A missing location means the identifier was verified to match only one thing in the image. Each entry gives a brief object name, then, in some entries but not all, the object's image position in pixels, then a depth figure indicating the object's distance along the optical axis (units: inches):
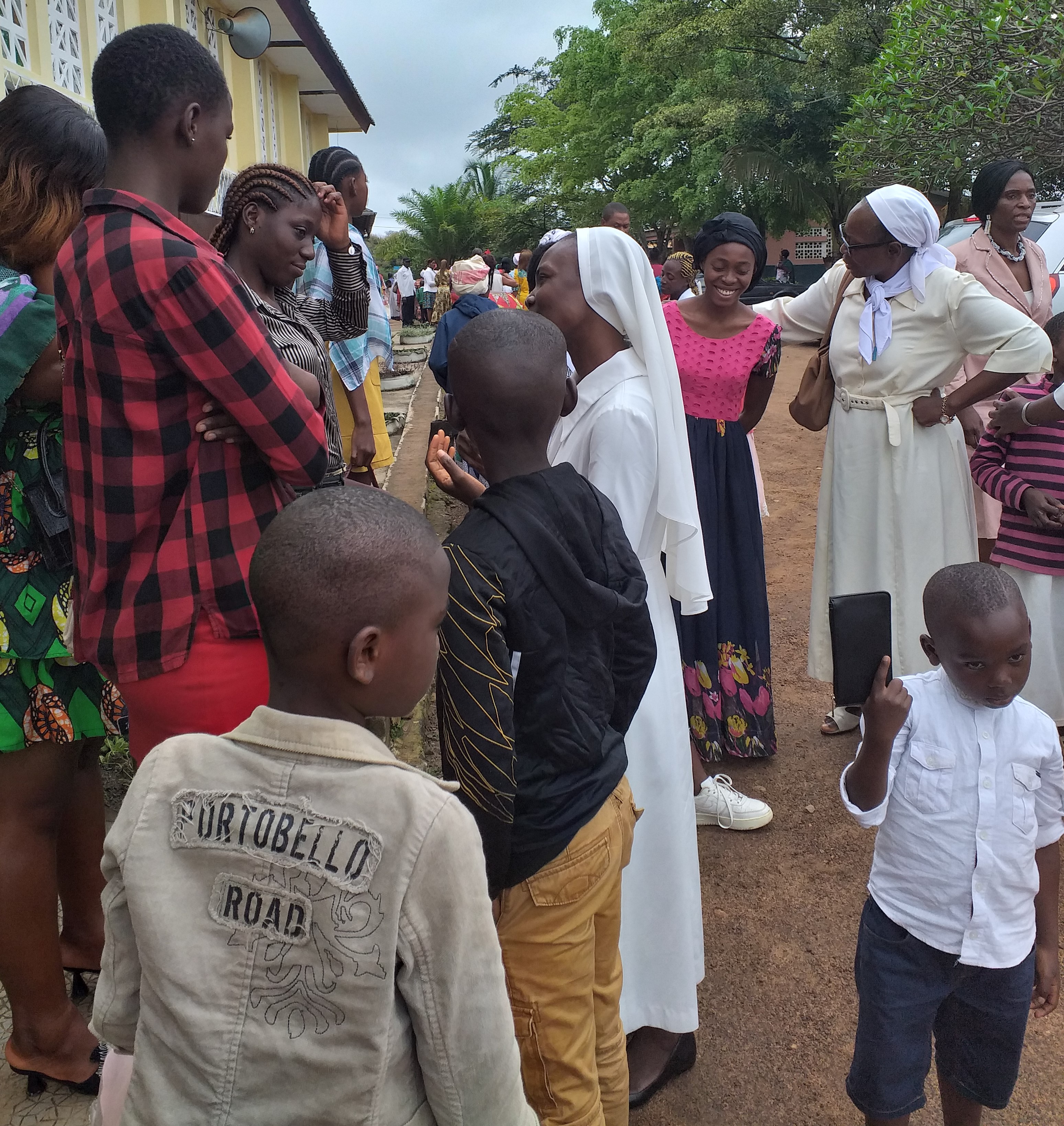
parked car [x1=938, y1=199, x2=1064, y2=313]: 281.6
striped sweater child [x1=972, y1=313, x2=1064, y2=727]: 139.6
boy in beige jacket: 44.8
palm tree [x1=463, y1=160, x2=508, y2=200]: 1636.3
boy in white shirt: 74.3
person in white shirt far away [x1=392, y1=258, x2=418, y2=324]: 901.2
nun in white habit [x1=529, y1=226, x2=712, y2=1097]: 89.8
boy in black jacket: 65.4
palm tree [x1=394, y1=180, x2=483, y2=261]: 1327.5
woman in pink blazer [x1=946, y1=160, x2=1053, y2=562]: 181.5
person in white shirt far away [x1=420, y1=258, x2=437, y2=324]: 948.0
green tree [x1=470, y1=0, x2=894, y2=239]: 879.1
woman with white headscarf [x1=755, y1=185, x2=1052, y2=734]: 143.3
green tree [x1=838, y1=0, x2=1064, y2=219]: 344.5
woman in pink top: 148.9
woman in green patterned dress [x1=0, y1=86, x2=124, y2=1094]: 78.8
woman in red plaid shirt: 66.9
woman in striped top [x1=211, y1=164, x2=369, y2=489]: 100.0
